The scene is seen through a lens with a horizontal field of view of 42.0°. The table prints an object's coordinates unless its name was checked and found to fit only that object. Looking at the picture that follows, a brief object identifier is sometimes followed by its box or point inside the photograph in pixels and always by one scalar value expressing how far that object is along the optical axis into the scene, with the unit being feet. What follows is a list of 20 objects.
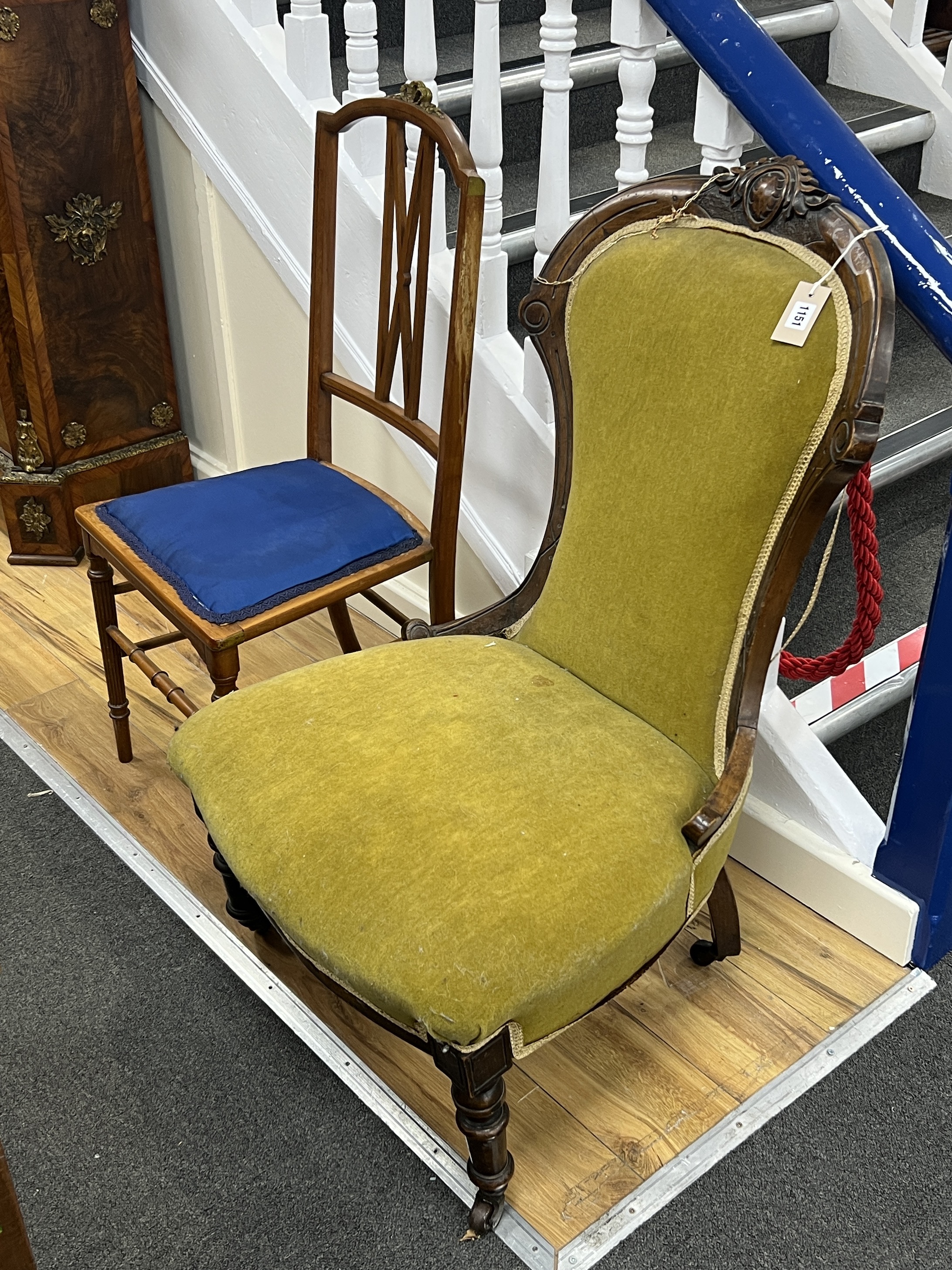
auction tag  4.34
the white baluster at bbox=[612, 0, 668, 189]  5.31
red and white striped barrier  6.60
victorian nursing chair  4.22
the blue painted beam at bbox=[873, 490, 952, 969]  5.23
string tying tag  4.29
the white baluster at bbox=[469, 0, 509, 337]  5.88
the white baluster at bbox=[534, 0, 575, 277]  5.60
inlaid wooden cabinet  7.78
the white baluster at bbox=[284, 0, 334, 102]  6.80
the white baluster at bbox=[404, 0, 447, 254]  6.07
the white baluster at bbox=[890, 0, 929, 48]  8.59
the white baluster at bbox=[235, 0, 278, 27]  7.09
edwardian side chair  5.72
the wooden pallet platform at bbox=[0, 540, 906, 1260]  5.07
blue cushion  5.82
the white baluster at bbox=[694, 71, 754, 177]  5.16
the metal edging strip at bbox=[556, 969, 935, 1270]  4.77
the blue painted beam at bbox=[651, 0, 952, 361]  4.66
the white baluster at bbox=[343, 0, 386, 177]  6.36
